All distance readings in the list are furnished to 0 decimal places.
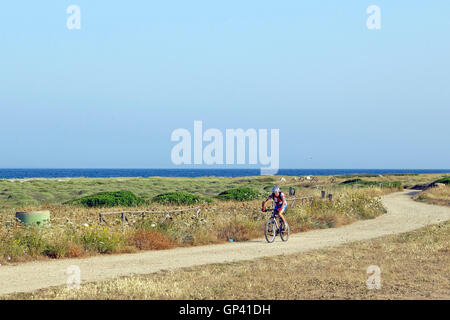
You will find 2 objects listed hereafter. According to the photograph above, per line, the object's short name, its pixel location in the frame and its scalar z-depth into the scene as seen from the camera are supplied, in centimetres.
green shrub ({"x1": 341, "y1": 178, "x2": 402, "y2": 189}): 5112
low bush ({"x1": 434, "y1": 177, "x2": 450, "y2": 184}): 5267
